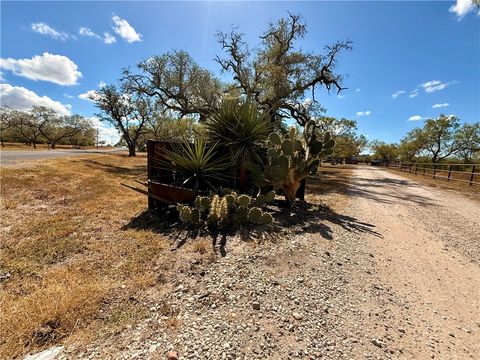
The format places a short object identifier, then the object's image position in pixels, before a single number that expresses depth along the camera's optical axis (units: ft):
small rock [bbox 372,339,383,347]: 6.48
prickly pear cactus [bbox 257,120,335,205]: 17.37
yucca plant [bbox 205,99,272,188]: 18.07
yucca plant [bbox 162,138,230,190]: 17.22
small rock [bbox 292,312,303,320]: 7.37
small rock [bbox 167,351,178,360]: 5.86
